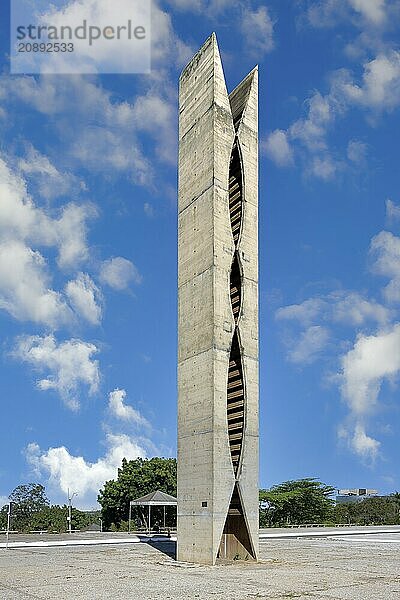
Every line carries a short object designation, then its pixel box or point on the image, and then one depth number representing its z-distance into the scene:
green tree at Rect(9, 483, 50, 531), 62.88
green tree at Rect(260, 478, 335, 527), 62.53
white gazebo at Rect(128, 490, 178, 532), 38.56
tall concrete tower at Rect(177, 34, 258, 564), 22.92
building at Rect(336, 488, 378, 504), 112.45
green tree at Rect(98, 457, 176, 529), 52.44
